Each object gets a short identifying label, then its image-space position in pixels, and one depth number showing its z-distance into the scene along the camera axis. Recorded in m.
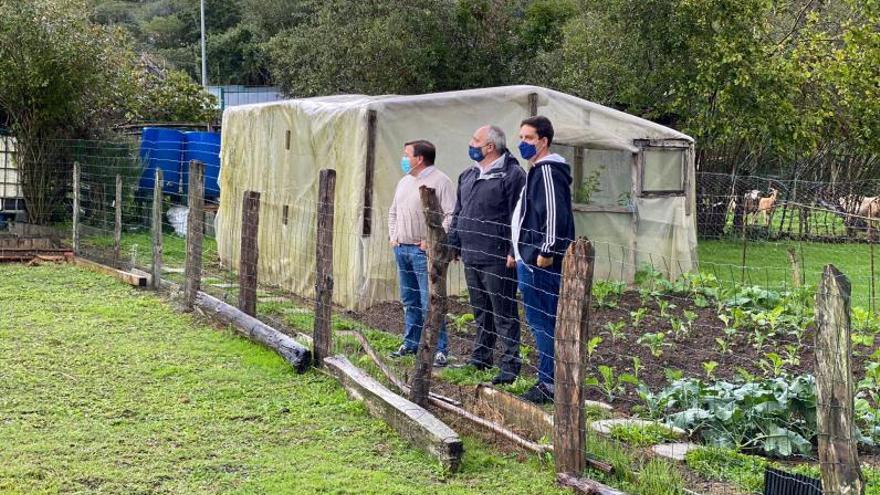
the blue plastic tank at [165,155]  18.41
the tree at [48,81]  16.31
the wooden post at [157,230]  11.63
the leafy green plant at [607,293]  10.80
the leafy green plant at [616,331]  8.93
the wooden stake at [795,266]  11.41
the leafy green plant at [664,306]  10.00
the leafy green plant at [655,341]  8.39
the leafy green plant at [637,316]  9.70
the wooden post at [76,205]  13.91
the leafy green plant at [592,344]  7.85
